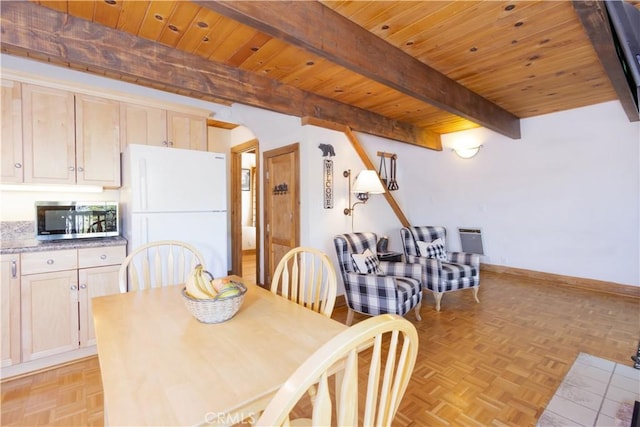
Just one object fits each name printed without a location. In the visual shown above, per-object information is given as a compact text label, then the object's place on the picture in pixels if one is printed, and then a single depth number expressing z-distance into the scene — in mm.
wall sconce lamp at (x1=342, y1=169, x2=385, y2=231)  3516
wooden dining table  706
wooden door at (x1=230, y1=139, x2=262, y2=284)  4566
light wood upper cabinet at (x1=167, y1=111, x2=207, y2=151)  2971
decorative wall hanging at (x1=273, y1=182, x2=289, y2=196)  3611
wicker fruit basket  1144
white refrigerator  2314
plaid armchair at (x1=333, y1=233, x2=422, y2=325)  2607
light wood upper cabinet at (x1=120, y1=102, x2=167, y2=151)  2670
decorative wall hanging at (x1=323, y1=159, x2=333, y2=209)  3479
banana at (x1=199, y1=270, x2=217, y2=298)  1217
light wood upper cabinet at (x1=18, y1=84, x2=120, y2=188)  2246
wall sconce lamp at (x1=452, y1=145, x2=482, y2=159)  4698
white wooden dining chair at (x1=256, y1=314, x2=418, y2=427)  541
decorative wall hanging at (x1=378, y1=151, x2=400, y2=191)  4559
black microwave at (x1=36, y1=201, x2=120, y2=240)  2291
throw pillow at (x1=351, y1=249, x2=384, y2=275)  2875
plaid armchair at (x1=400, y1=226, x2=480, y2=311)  3238
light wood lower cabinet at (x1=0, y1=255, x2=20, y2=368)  1967
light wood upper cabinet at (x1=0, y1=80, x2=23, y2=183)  2145
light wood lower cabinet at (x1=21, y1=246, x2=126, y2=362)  2055
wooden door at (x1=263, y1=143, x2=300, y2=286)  3449
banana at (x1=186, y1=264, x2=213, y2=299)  1194
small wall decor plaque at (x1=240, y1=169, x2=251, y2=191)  7273
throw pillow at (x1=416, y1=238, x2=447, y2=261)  3812
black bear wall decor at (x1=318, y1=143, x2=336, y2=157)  3428
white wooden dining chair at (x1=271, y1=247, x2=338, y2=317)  1394
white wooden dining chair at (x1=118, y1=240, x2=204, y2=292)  1671
